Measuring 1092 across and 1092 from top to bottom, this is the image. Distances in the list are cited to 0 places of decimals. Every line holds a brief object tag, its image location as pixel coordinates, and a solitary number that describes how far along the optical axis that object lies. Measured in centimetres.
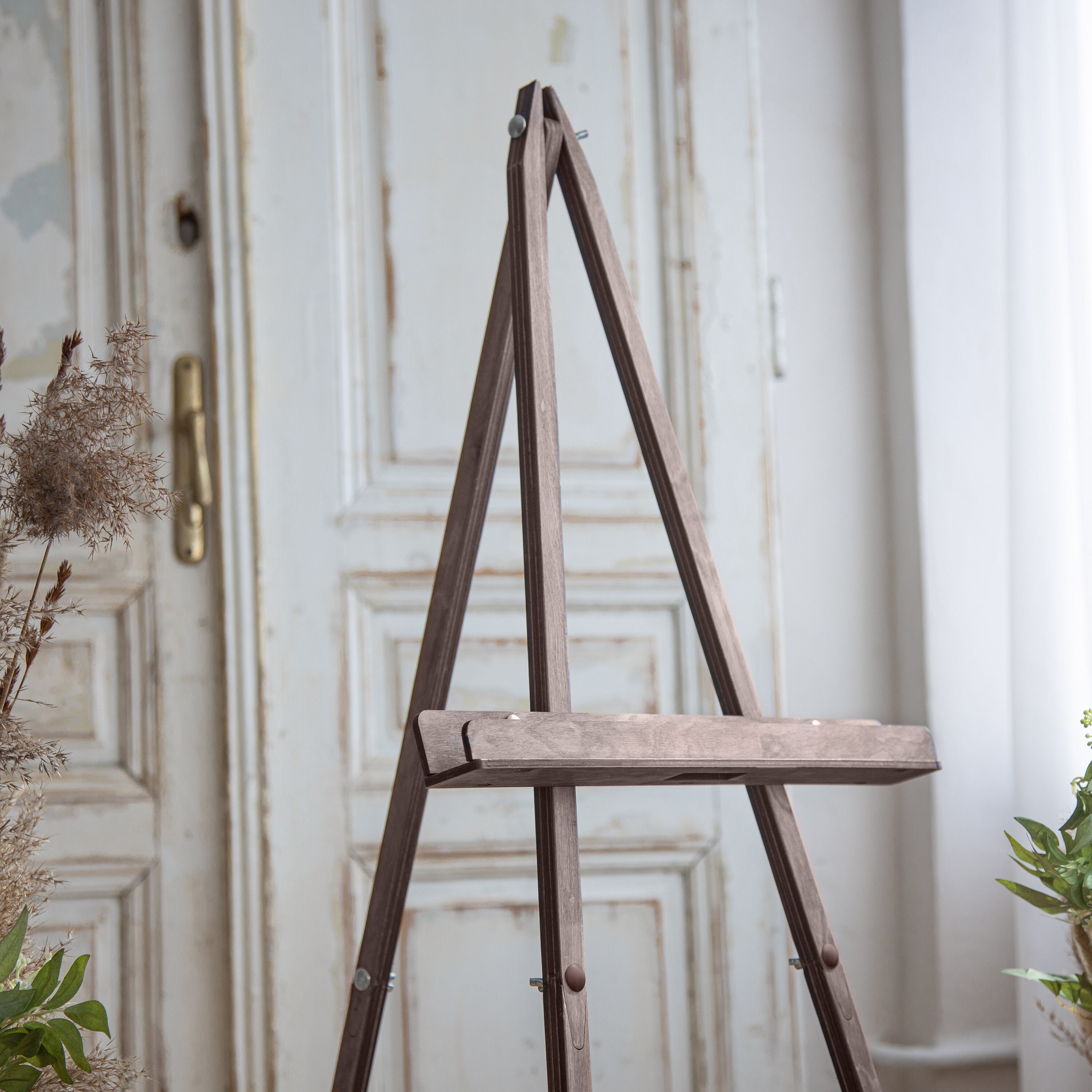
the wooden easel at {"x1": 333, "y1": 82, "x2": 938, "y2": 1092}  243
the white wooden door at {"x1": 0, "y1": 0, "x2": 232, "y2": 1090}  287
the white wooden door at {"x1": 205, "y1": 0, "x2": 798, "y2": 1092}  289
